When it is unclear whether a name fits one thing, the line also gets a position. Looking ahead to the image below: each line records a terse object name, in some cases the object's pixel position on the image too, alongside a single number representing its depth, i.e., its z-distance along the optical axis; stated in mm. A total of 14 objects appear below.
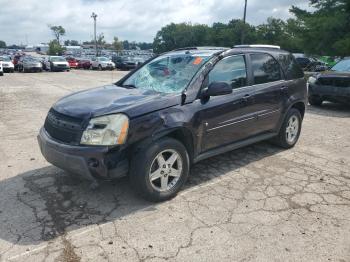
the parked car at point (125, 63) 37562
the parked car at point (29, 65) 30812
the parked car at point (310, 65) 30016
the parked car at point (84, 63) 39469
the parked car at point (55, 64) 32406
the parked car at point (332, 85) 9766
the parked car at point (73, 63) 40875
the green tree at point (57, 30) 98562
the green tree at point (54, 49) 86000
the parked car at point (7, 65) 28781
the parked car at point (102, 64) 37094
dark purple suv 3670
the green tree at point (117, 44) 89125
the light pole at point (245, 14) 35094
